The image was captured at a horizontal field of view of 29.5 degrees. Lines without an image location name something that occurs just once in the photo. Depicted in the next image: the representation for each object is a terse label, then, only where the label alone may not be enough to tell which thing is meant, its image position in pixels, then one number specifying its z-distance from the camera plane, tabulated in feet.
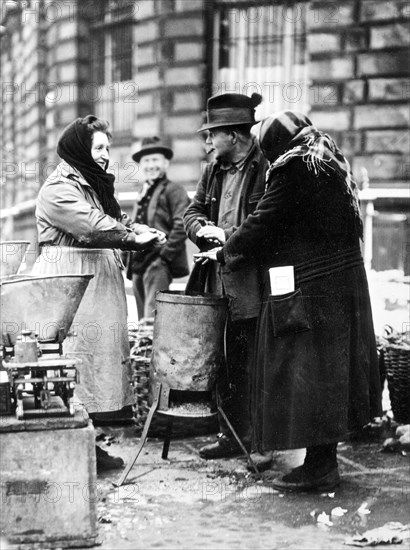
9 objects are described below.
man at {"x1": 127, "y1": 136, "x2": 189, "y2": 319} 22.95
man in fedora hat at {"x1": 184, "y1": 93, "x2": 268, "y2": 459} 14.98
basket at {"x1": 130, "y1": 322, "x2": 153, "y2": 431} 17.54
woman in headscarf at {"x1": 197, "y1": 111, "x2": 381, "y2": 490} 13.29
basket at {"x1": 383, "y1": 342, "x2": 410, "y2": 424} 17.40
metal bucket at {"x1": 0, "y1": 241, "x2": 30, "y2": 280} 13.55
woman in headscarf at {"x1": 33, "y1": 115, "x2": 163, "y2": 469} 14.33
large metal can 14.15
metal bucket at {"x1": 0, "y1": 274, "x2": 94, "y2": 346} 10.94
